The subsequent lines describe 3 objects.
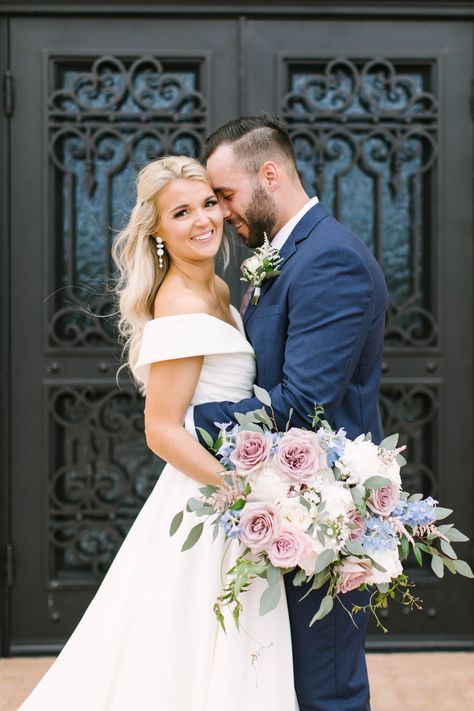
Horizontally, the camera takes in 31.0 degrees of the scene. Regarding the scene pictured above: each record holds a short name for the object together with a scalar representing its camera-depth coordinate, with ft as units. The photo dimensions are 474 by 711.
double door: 12.91
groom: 7.48
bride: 7.70
